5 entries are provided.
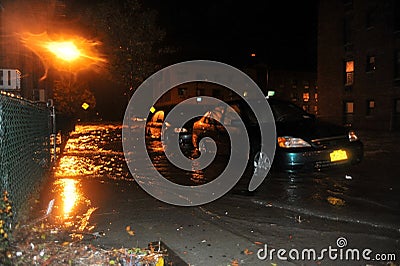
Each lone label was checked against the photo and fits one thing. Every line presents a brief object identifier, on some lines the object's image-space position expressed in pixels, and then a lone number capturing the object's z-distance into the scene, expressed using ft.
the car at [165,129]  43.78
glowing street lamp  56.78
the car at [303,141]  23.20
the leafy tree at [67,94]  102.52
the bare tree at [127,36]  75.61
